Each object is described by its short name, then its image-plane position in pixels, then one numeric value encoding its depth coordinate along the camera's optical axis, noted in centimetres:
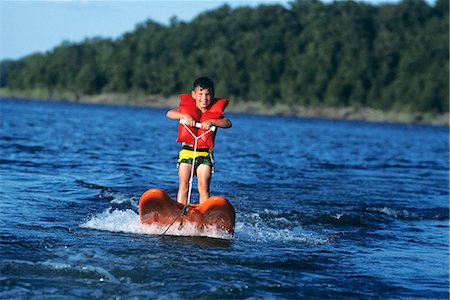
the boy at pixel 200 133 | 1961
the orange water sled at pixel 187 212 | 1861
